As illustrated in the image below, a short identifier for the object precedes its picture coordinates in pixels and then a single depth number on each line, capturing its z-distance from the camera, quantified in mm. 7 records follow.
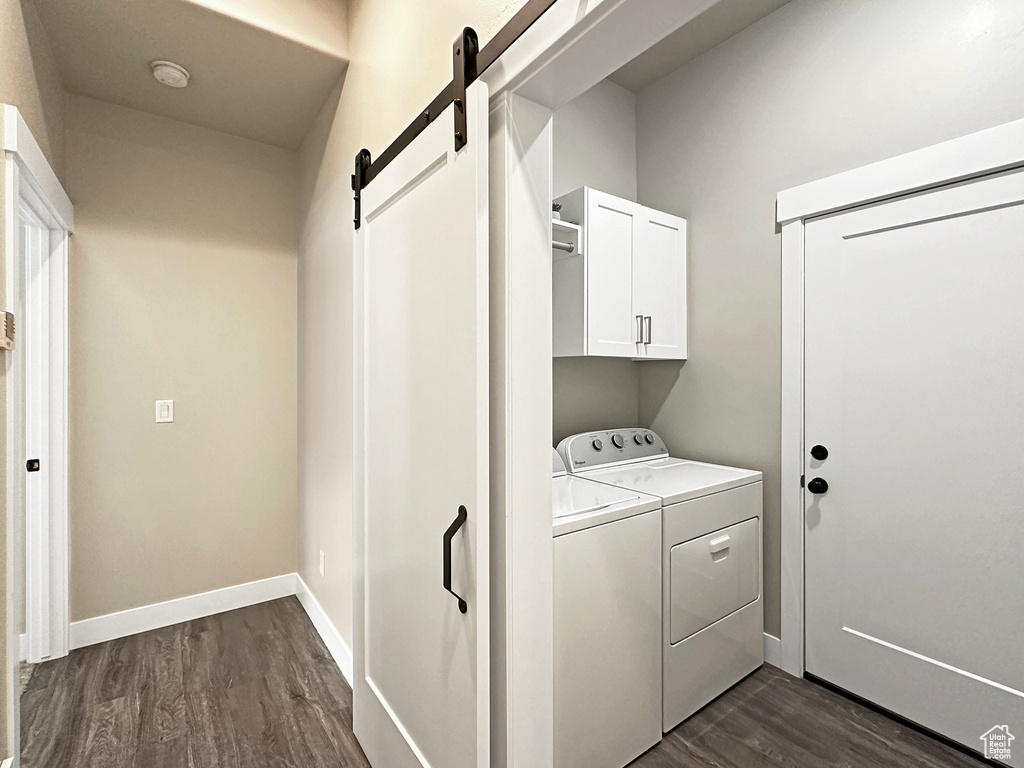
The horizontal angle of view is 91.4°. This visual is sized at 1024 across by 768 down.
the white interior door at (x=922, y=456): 1652
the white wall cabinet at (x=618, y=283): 2150
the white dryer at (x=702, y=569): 1788
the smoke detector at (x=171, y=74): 2088
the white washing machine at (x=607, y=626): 1453
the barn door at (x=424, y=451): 1089
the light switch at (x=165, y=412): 2596
